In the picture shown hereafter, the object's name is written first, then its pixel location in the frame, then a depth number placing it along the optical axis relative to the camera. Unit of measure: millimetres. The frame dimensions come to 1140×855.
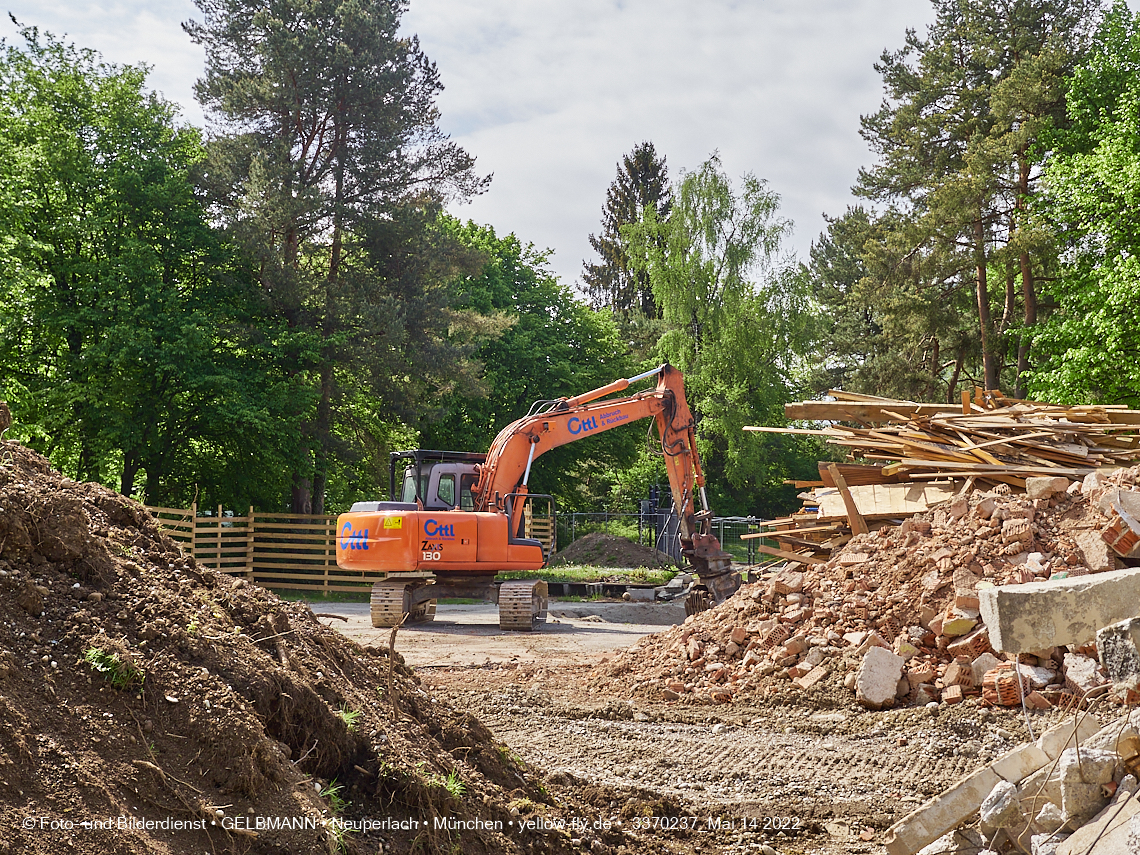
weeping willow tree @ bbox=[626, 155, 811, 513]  32438
